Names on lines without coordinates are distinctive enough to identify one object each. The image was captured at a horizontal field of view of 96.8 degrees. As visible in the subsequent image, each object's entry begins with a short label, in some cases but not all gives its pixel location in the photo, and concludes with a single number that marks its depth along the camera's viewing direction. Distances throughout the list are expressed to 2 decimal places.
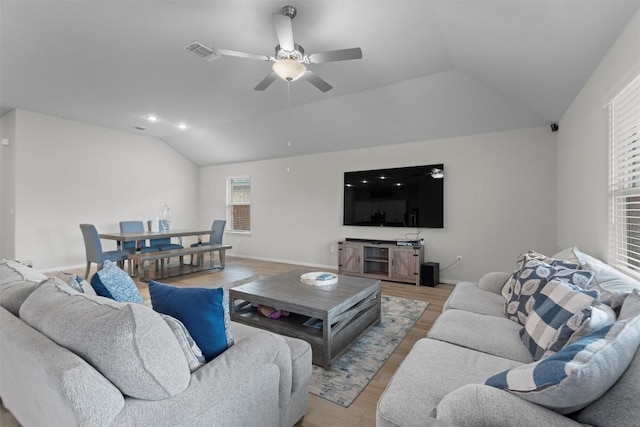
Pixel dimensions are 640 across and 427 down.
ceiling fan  2.34
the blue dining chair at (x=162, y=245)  5.09
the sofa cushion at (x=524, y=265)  1.85
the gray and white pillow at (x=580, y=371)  0.73
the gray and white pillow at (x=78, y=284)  1.38
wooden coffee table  2.12
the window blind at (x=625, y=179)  1.83
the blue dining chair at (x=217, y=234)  5.79
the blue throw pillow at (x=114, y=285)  1.44
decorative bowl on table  2.70
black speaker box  4.27
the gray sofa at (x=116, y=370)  0.80
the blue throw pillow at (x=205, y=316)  1.18
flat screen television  4.62
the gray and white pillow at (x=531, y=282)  1.62
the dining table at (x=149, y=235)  4.32
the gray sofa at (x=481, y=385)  0.76
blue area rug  1.83
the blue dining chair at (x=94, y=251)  4.19
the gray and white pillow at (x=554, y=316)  1.17
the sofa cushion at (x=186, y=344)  1.05
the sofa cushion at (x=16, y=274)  1.55
